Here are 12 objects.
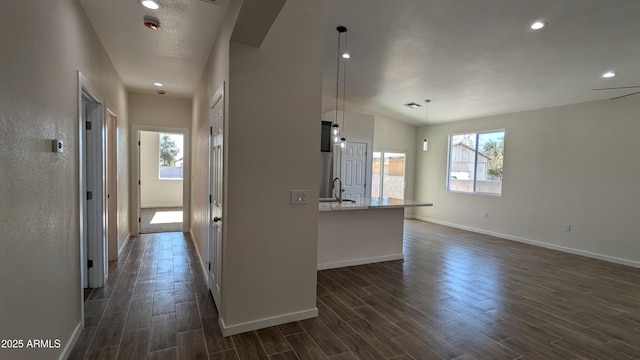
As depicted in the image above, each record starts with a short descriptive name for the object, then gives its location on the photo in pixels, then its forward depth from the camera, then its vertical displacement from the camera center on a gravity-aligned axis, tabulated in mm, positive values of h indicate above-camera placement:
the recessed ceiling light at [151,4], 2406 +1313
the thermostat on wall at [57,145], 1888 +102
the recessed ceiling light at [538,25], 3109 +1585
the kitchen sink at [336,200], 4594 -499
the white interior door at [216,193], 2666 -277
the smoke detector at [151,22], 2632 +1269
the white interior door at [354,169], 7051 +6
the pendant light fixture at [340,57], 3709 +1719
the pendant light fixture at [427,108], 6230 +1439
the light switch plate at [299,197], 2615 -259
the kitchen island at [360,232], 4148 -923
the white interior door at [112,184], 4078 -301
